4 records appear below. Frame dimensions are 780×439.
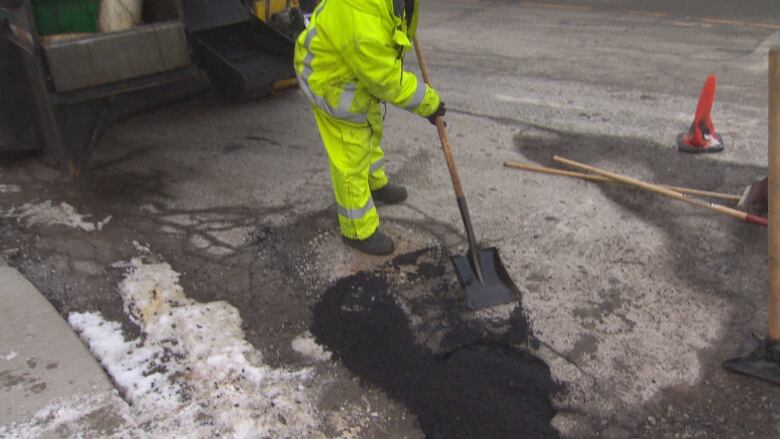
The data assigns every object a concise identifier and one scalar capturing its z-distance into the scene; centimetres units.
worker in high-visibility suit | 336
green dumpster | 441
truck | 416
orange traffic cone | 505
